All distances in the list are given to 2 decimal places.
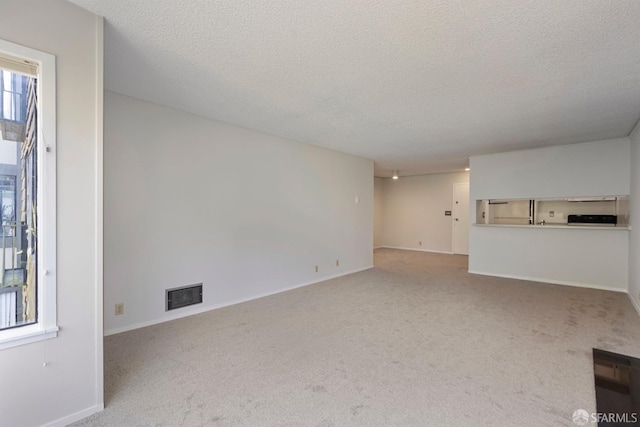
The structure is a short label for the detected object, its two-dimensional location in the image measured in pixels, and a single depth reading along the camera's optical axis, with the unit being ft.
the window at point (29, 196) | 5.36
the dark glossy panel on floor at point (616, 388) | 5.89
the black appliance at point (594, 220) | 15.90
